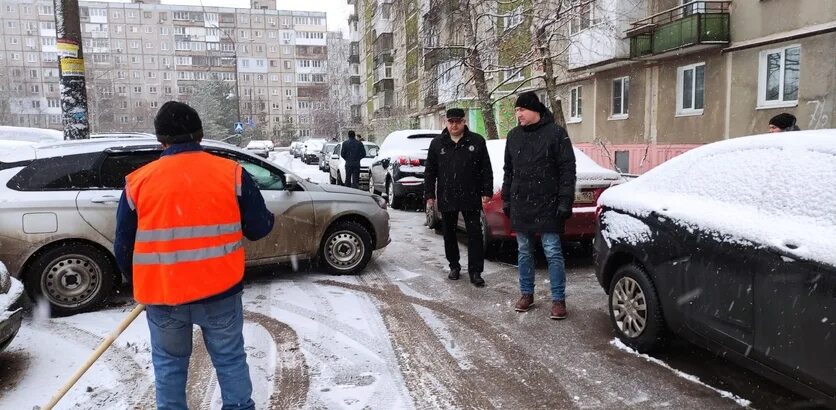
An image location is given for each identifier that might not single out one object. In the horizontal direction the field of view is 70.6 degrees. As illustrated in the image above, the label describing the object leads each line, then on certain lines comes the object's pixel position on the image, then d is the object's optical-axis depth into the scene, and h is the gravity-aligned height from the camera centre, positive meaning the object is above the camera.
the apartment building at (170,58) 83.00 +14.11
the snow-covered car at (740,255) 2.80 -0.66
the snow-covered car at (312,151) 38.21 -0.26
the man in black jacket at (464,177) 6.05 -0.34
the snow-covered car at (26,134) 13.79 +0.45
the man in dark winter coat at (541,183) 4.80 -0.34
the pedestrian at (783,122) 6.53 +0.16
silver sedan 5.09 -0.56
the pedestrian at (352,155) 14.64 -0.22
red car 6.77 -0.77
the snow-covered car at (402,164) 12.41 -0.41
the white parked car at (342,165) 17.61 -0.61
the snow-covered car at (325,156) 27.08 -0.46
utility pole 7.54 +1.07
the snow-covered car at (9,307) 3.84 -1.02
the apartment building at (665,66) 13.70 +2.15
